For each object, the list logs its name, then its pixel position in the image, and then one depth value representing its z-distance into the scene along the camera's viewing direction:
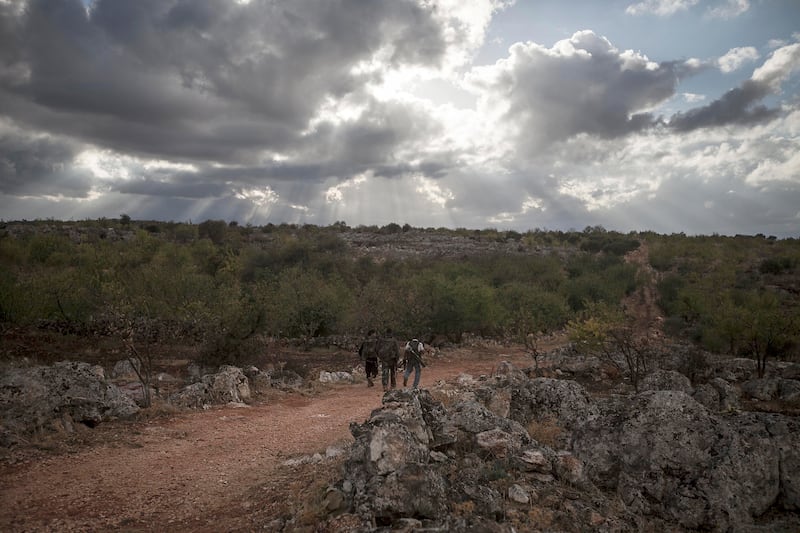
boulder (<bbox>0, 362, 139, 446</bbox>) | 10.16
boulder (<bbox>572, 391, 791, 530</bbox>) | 6.99
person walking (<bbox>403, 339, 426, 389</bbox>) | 14.56
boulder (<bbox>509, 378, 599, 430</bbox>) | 10.44
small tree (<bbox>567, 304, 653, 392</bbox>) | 18.72
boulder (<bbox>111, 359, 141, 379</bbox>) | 18.15
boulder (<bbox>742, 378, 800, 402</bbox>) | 15.50
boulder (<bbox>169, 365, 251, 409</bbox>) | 13.60
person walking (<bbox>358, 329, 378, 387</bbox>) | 16.48
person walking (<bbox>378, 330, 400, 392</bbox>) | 15.33
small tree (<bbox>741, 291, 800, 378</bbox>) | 20.77
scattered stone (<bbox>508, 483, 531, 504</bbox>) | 6.34
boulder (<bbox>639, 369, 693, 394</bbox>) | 13.83
